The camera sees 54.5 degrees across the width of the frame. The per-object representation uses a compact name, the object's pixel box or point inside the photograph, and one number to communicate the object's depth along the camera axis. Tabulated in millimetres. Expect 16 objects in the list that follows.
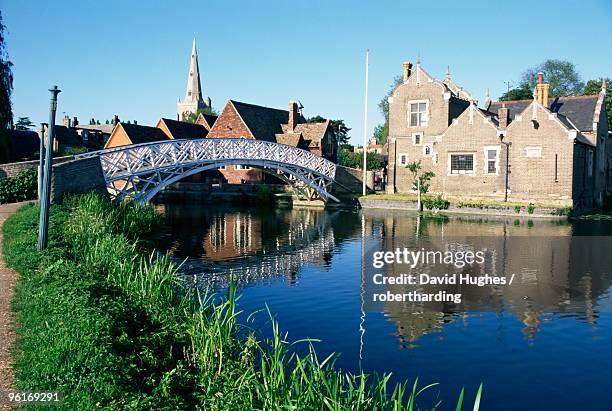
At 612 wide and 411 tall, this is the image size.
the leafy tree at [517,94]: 62369
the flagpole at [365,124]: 43156
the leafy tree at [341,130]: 94125
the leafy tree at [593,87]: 63000
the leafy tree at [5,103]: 29781
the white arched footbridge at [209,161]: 27467
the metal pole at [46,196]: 12992
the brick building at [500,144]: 36844
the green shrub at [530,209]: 35094
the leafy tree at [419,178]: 38906
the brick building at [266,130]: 50562
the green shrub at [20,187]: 23797
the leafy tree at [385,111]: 80250
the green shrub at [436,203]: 38094
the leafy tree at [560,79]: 75062
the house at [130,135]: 49531
